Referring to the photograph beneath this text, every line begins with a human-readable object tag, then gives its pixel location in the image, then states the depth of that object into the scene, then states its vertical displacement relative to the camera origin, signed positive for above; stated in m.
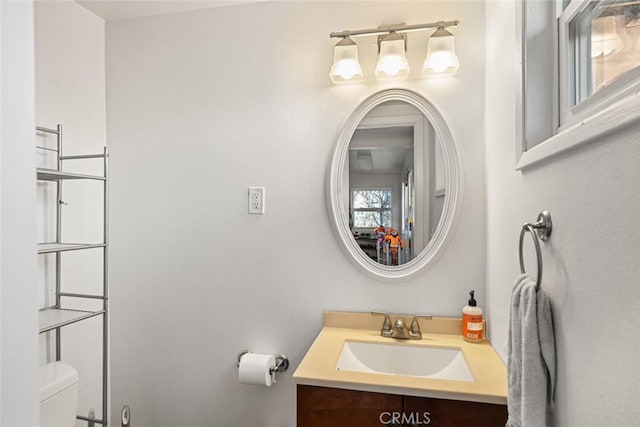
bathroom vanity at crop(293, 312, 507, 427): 1.08 -0.56
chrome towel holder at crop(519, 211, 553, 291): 0.83 -0.04
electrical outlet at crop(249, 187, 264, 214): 1.73 +0.05
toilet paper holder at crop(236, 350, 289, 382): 1.62 -0.69
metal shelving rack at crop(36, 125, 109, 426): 1.52 -0.29
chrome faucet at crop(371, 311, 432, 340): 1.50 -0.49
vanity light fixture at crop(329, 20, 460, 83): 1.49 +0.66
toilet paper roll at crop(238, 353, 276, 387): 1.57 -0.68
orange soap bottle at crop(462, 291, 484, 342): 1.45 -0.45
